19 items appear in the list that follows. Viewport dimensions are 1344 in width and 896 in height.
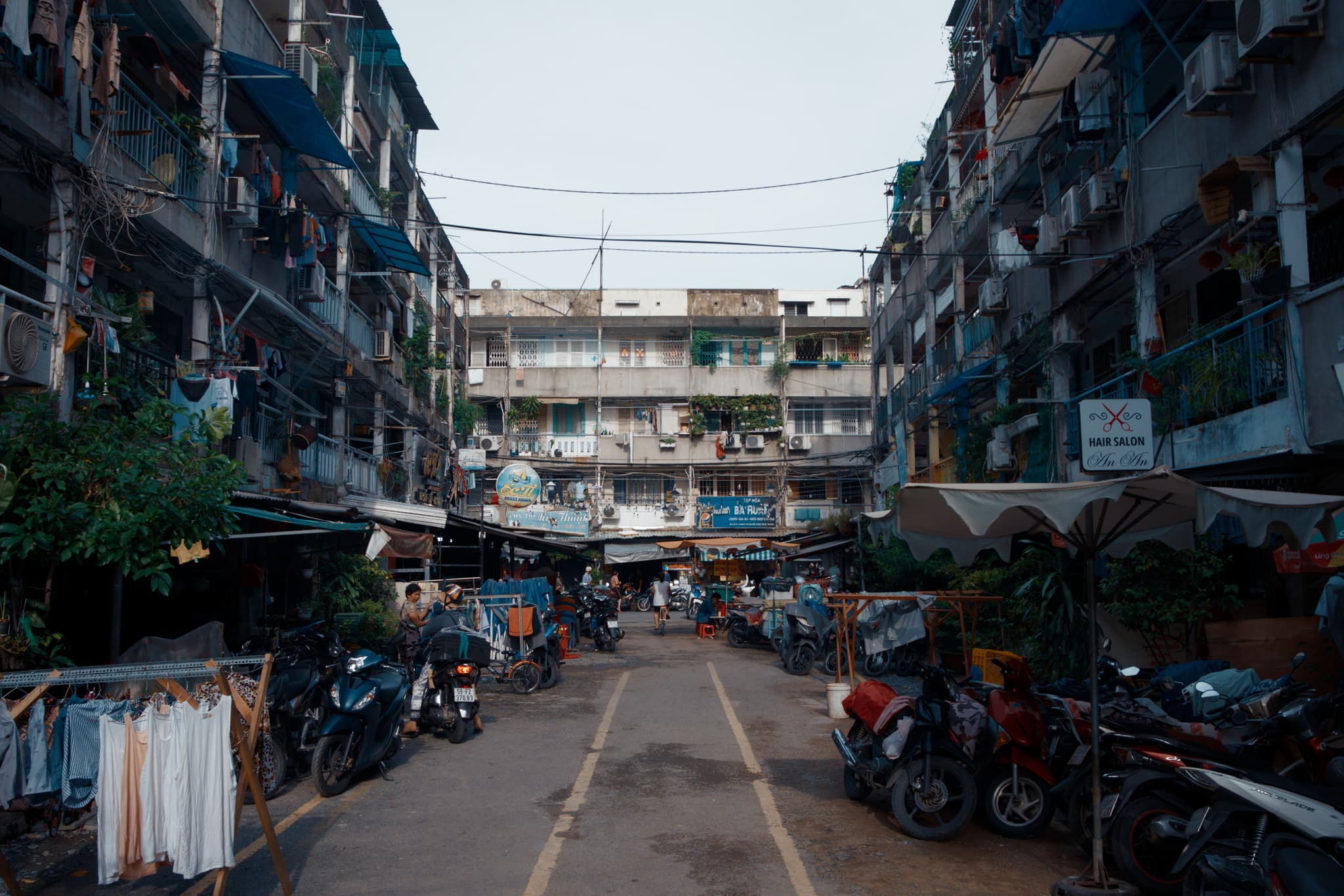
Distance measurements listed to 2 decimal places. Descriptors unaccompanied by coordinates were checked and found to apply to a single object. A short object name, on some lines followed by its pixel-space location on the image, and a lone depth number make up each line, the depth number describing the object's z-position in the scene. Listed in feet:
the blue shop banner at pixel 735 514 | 116.67
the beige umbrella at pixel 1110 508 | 19.16
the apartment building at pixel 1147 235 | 29.60
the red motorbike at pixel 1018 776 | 22.65
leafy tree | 23.59
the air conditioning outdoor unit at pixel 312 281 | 54.49
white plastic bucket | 40.37
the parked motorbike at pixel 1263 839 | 14.71
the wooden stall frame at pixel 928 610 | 39.04
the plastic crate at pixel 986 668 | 35.01
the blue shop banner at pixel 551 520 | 97.09
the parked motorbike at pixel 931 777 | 22.30
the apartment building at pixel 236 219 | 31.91
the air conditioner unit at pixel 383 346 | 72.02
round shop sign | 76.89
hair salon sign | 28.96
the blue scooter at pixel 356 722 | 26.84
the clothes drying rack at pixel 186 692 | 16.25
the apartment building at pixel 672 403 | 120.98
